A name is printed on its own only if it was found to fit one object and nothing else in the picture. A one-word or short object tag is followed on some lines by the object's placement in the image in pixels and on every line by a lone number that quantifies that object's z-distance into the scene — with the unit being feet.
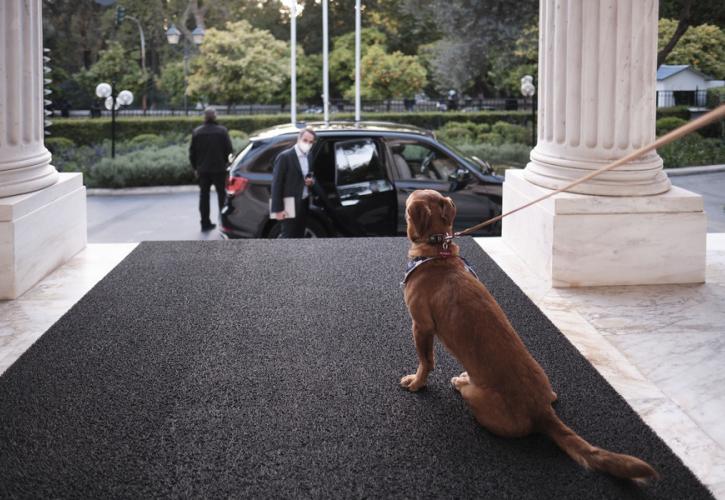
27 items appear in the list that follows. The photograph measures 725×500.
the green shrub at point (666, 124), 94.85
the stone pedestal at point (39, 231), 21.01
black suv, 32.12
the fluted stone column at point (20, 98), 22.17
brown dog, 11.57
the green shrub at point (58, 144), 95.89
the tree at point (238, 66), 128.06
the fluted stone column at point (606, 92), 22.13
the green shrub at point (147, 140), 99.19
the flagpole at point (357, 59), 83.21
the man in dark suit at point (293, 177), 30.40
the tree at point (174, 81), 147.43
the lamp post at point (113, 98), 89.54
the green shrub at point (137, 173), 77.25
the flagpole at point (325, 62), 80.49
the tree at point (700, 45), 94.89
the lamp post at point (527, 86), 94.47
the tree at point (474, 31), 94.73
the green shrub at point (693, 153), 88.99
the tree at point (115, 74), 150.30
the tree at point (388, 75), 128.16
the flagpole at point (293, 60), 81.30
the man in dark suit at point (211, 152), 47.01
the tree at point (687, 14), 88.02
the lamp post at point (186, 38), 121.90
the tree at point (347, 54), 140.36
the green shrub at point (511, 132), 103.09
